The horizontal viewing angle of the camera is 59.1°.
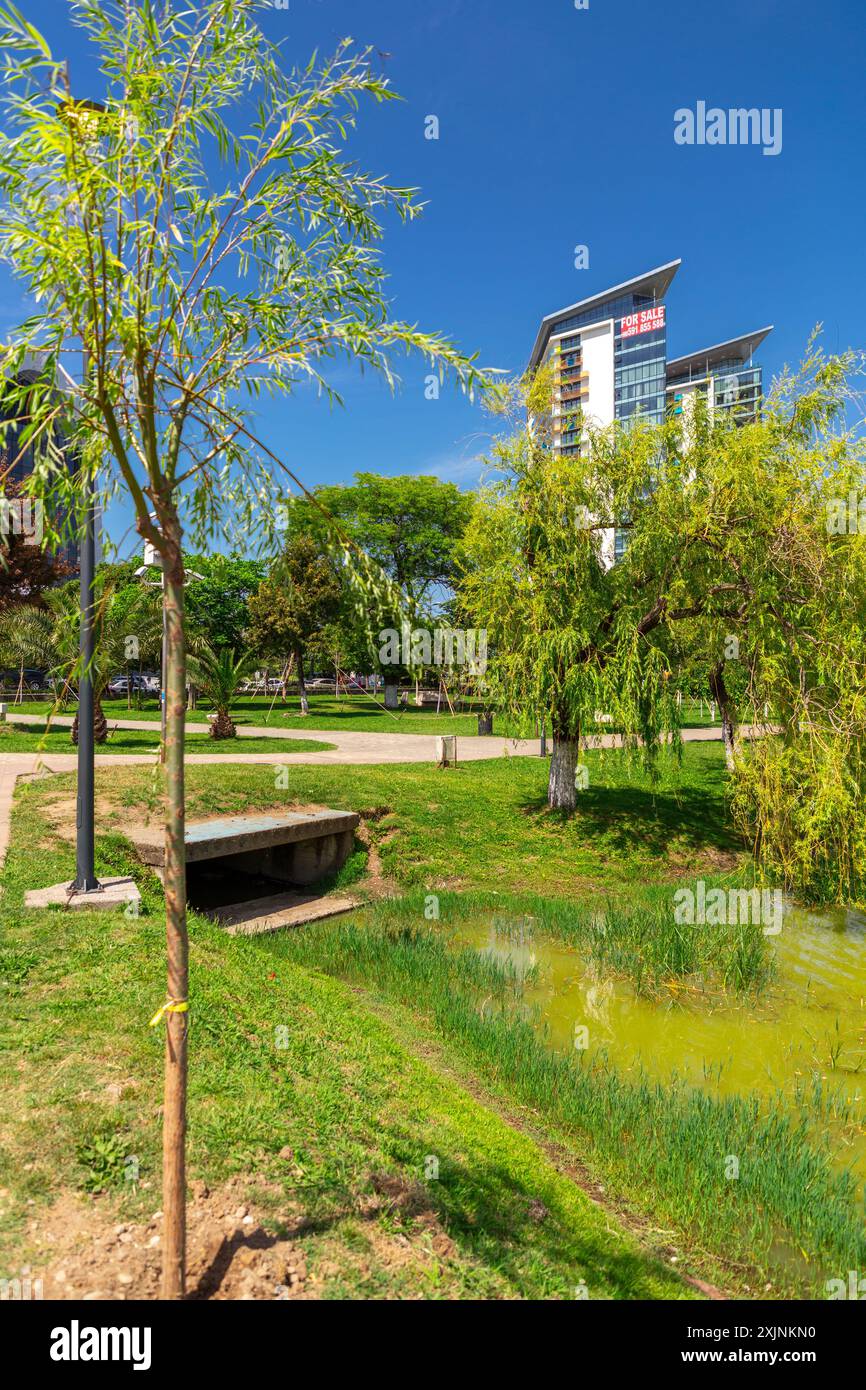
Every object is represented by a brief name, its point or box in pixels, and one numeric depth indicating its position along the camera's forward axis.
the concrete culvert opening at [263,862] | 10.84
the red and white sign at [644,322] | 88.81
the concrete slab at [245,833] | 10.56
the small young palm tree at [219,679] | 23.56
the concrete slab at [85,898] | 7.56
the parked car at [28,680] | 49.16
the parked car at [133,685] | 43.38
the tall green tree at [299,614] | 34.94
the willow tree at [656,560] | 11.94
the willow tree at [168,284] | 2.46
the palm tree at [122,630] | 19.17
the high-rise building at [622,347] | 90.06
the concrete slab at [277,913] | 10.48
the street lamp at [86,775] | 6.85
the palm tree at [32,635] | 21.77
